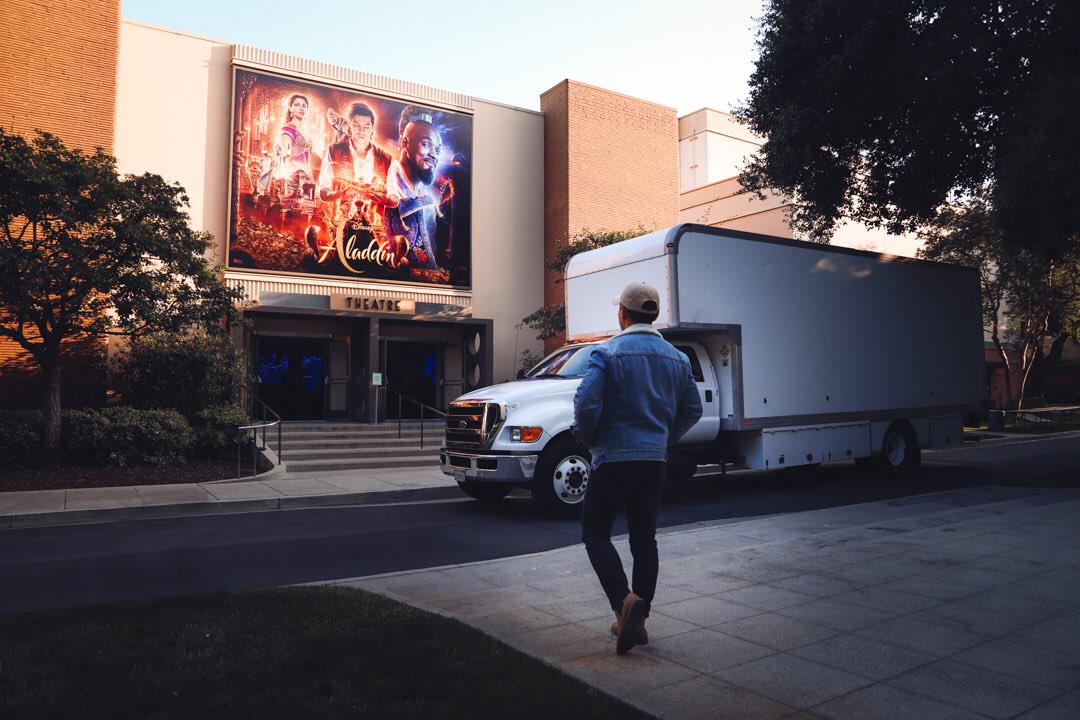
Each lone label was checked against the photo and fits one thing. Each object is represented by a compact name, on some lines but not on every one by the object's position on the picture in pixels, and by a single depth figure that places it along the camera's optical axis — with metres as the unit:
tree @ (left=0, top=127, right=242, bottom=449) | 13.09
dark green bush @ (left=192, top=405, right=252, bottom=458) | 15.58
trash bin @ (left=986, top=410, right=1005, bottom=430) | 27.20
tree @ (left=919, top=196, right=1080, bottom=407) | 25.52
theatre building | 18.88
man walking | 4.27
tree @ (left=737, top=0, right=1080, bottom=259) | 10.76
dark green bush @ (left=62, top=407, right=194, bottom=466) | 14.24
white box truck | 9.84
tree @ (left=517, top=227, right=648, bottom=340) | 22.91
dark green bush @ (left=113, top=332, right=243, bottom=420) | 16.83
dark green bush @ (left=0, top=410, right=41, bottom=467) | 13.73
